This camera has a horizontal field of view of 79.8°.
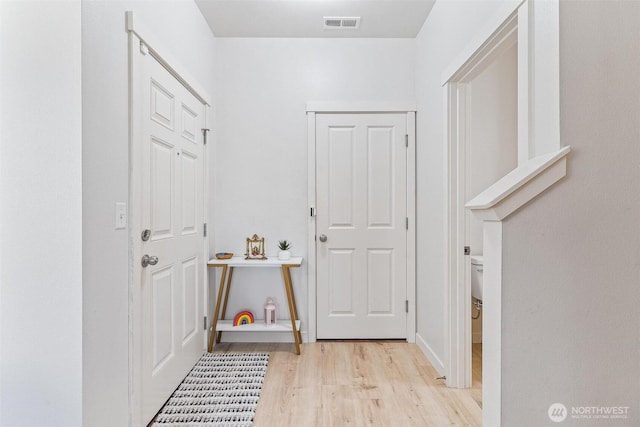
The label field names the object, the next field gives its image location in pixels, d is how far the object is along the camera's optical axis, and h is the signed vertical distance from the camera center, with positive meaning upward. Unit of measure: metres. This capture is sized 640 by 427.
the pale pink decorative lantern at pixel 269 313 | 2.96 -0.81
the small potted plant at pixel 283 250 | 2.92 -0.33
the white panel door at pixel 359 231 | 3.10 -0.19
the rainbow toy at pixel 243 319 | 2.92 -0.86
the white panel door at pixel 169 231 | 1.87 -0.14
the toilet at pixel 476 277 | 2.69 -0.49
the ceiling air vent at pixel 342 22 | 2.78 +1.38
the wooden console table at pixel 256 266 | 2.81 -0.62
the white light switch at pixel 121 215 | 1.56 -0.03
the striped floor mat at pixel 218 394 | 1.92 -1.07
